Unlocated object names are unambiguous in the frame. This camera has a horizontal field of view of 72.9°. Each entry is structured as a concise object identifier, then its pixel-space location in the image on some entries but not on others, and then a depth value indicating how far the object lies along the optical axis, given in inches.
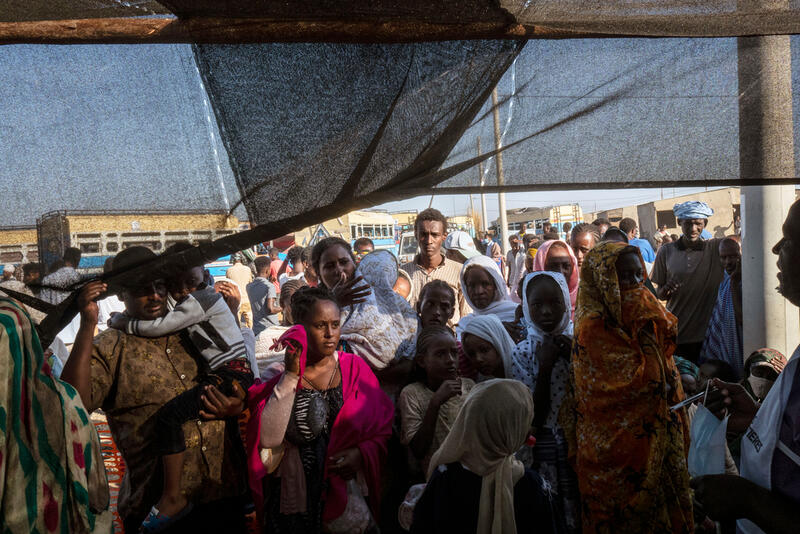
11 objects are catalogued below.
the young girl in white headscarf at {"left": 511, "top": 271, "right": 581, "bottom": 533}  110.4
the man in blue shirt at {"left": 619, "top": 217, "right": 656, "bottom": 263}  301.2
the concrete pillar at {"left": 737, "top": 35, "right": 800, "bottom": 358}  64.6
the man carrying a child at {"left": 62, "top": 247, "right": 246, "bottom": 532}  93.6
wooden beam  57.0
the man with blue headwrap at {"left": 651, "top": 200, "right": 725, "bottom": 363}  199.5
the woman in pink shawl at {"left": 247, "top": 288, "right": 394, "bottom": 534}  96.9
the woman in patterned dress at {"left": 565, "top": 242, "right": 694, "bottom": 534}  99.6
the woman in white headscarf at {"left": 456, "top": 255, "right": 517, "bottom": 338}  147.7
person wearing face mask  130.2
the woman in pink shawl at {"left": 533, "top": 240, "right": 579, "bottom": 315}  161.0
